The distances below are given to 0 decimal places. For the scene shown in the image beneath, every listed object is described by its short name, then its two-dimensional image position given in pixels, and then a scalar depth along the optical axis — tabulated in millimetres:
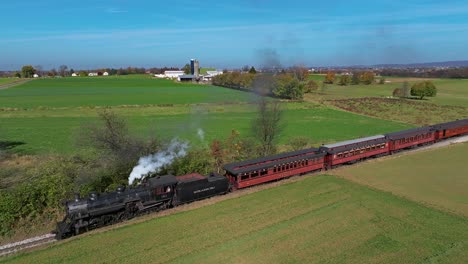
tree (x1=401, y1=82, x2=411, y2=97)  98688
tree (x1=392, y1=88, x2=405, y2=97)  100438
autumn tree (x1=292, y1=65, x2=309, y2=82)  114262
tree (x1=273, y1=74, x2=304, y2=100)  86375
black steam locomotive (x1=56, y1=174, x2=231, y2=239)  18516
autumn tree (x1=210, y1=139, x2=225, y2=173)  31516
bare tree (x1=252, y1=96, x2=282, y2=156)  34312
